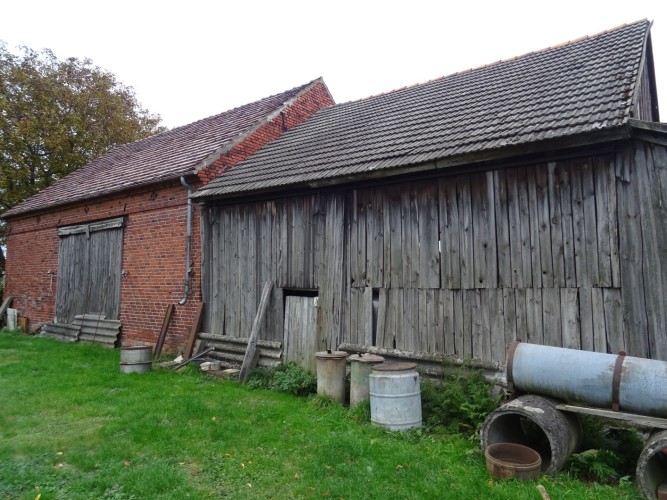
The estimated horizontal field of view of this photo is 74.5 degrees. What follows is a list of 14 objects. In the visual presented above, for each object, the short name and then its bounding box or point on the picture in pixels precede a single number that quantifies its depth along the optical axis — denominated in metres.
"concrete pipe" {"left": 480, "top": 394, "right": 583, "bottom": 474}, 4.13
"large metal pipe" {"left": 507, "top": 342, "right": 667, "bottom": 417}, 3.99
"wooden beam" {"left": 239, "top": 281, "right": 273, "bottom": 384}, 8.11
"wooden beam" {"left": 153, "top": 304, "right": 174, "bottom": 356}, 10.10
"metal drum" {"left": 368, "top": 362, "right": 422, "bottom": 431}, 5.46
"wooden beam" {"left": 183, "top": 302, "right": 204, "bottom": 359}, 9.47
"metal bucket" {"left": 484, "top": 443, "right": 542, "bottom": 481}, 3.98
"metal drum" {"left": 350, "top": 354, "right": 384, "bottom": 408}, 6.18
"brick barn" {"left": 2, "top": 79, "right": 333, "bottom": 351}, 10.33
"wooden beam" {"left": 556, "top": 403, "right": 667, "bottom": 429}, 3.87
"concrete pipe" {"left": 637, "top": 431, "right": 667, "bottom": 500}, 3.64
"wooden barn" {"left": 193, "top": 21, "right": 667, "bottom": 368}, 5.24
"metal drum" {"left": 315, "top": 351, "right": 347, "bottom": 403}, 6.62
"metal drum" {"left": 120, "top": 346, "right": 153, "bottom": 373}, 8.52
